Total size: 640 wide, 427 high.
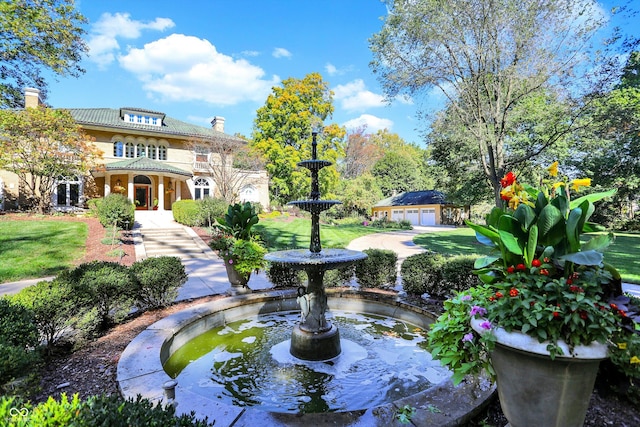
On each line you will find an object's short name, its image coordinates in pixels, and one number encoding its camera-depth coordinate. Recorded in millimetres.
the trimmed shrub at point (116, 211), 14164
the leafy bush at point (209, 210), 17438
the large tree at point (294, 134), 25891
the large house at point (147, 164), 21688
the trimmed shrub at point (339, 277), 6595
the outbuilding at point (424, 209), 35188
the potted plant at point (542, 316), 1658
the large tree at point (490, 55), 10148
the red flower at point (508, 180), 2298
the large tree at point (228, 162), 21984
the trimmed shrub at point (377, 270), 6641
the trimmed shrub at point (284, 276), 6766
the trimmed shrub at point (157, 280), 5056
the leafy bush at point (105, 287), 4195
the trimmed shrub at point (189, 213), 17391
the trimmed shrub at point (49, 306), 3348
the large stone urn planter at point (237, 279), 6340
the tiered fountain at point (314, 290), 3869
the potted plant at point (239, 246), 6180
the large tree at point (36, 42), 11023
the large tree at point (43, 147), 14930
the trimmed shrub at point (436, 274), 5324
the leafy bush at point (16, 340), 2199
